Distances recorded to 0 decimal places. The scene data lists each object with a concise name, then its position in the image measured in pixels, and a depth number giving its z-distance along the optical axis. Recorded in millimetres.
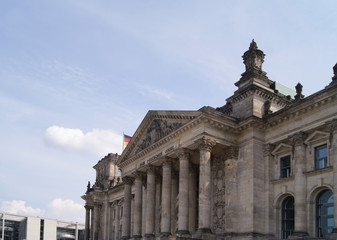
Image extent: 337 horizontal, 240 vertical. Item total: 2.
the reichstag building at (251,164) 28047
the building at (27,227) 115188
